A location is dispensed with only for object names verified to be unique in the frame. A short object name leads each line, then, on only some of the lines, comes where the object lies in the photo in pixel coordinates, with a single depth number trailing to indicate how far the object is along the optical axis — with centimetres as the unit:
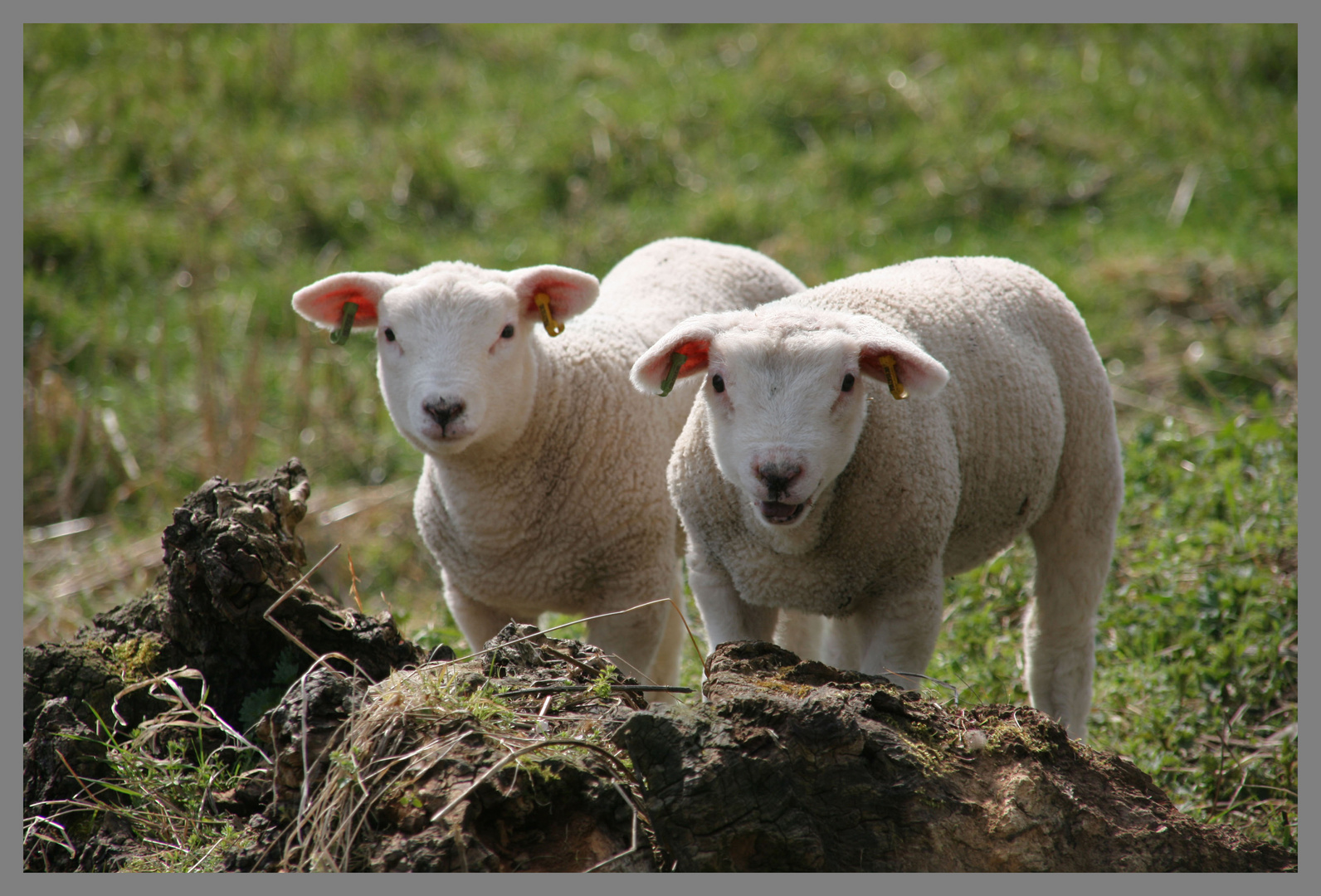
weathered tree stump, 668
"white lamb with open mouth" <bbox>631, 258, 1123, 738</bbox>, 591
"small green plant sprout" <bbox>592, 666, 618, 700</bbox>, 543
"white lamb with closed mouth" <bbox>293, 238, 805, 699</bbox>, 755
